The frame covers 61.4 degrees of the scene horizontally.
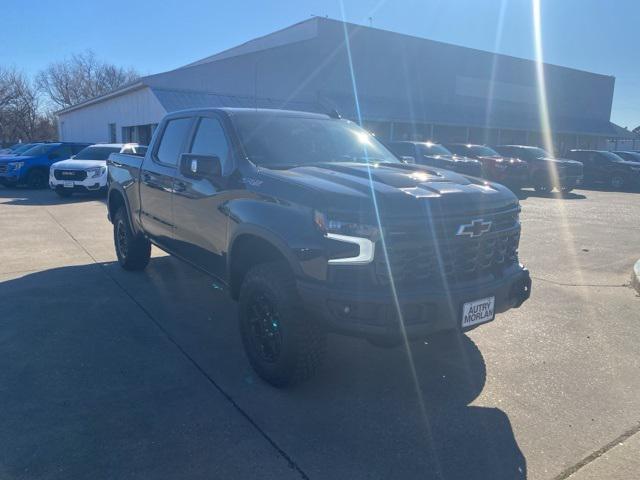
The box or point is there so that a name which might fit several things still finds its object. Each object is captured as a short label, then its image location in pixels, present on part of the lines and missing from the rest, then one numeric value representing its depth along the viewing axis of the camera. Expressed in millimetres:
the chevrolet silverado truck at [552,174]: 18656
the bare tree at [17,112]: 55188
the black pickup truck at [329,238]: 3232
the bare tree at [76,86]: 68688
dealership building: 25297
